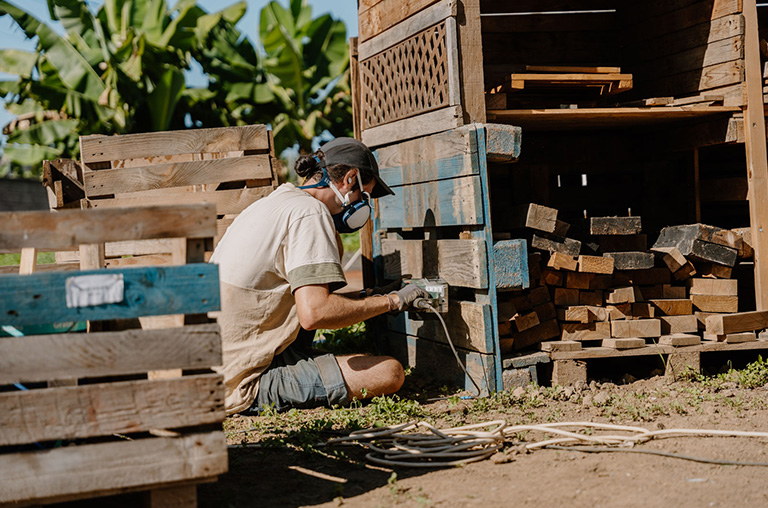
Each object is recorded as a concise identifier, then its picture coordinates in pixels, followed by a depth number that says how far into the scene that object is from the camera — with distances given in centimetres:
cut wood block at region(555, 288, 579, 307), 546
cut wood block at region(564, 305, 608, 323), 537
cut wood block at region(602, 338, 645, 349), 533
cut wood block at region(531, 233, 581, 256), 529
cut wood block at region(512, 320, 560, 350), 536
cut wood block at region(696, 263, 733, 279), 557
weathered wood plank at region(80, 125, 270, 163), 614
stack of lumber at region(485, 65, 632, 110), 539
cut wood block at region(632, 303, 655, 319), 553
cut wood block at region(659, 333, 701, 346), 538
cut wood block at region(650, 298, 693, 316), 559
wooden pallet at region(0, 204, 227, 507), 271
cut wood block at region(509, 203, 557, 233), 523
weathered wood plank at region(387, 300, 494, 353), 505
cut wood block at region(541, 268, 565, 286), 545
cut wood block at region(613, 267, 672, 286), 564
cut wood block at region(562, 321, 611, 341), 541
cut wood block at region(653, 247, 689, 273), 554
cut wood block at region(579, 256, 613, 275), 535
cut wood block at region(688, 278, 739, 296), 550
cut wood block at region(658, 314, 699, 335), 555
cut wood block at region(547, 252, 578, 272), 530
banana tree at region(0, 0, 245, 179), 1324
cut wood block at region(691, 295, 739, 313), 550
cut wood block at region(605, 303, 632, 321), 544
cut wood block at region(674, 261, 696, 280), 560
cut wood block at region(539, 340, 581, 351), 530
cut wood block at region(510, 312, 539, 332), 524
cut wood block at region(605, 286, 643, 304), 543
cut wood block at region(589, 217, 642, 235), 548
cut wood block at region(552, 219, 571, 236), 540
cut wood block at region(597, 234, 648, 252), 560
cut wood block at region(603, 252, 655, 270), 545
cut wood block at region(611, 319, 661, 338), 540
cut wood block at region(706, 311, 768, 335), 539
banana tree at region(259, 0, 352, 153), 1529
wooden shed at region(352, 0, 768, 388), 516
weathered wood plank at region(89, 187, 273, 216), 609
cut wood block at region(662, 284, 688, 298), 566
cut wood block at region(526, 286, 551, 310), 540
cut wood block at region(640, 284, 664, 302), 566
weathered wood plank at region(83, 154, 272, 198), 609
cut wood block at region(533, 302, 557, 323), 542
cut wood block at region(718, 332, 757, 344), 542
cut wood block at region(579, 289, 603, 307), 547
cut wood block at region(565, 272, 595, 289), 545
